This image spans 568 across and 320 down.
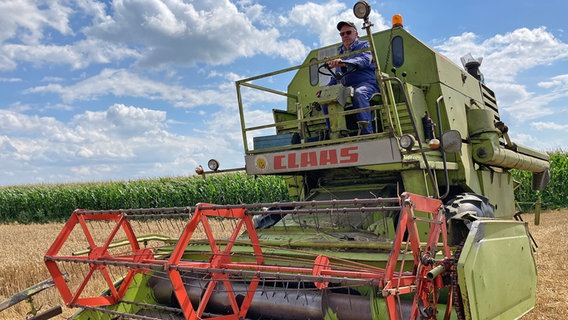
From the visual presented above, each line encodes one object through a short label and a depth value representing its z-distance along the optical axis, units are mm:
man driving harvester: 4484
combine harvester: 2852
